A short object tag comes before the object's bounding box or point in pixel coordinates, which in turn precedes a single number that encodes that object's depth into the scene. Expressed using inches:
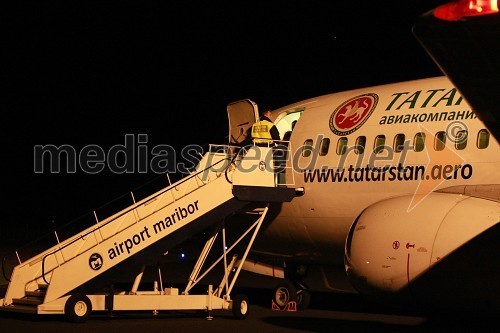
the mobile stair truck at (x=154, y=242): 598.2
